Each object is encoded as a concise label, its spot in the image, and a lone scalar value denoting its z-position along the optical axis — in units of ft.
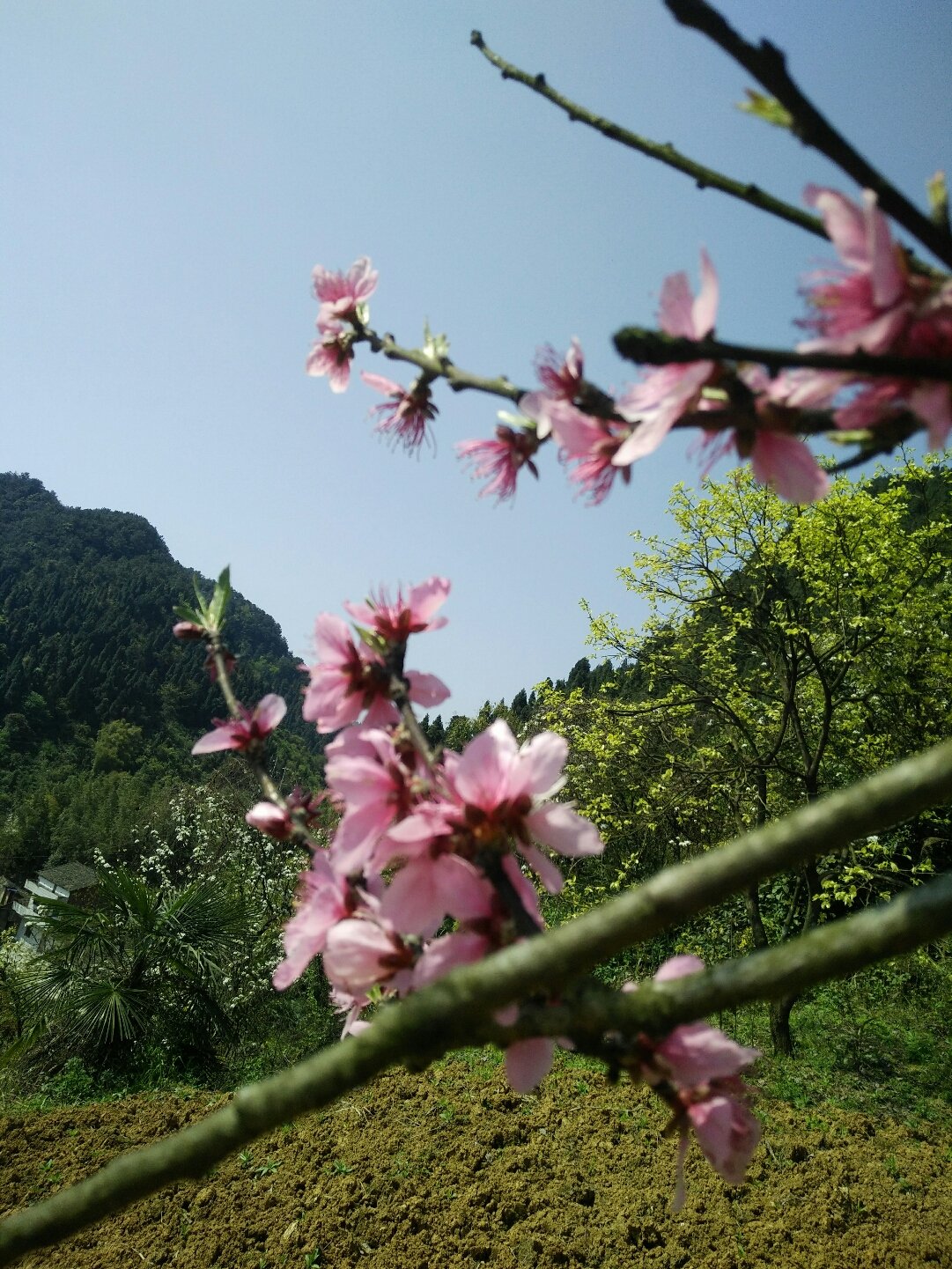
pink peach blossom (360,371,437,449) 1.09
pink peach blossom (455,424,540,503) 0.97
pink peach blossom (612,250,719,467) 0.64
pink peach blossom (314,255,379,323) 1.15
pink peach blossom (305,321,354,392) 1.16
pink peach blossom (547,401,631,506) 0.77
